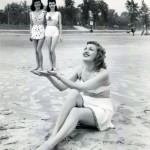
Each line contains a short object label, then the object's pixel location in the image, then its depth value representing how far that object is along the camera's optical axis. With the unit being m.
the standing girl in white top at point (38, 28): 11.30
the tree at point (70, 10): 88.12
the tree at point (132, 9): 89.81
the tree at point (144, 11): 86.62
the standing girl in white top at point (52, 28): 11.30
